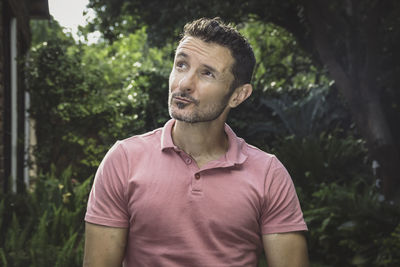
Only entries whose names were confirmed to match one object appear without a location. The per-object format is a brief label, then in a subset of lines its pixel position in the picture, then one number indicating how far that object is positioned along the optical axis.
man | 2.10
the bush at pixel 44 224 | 3.69
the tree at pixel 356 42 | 7.21
